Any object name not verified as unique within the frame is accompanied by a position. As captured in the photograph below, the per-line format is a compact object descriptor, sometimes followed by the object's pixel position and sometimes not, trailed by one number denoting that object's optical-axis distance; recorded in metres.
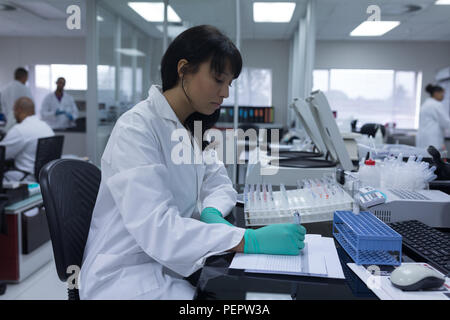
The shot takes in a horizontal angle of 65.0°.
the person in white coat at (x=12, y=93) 5.04
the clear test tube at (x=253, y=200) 1.00
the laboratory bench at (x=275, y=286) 0.62
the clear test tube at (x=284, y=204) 0.96
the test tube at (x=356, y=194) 0.94
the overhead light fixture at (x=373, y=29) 4.79
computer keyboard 0.75
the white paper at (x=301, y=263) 0.68
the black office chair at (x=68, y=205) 0.92
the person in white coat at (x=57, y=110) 5.50
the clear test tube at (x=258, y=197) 1.01
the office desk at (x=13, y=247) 2.09
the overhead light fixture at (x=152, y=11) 3.95
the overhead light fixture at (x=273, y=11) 4.54
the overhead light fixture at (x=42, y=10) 4.73
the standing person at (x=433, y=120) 3.84
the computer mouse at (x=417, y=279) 0.63
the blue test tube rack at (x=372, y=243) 0.72
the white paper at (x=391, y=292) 0.61
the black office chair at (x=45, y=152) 2.65
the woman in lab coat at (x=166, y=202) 0.75
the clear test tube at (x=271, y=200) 0.99
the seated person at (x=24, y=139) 2.83
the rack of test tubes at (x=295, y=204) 0.96
